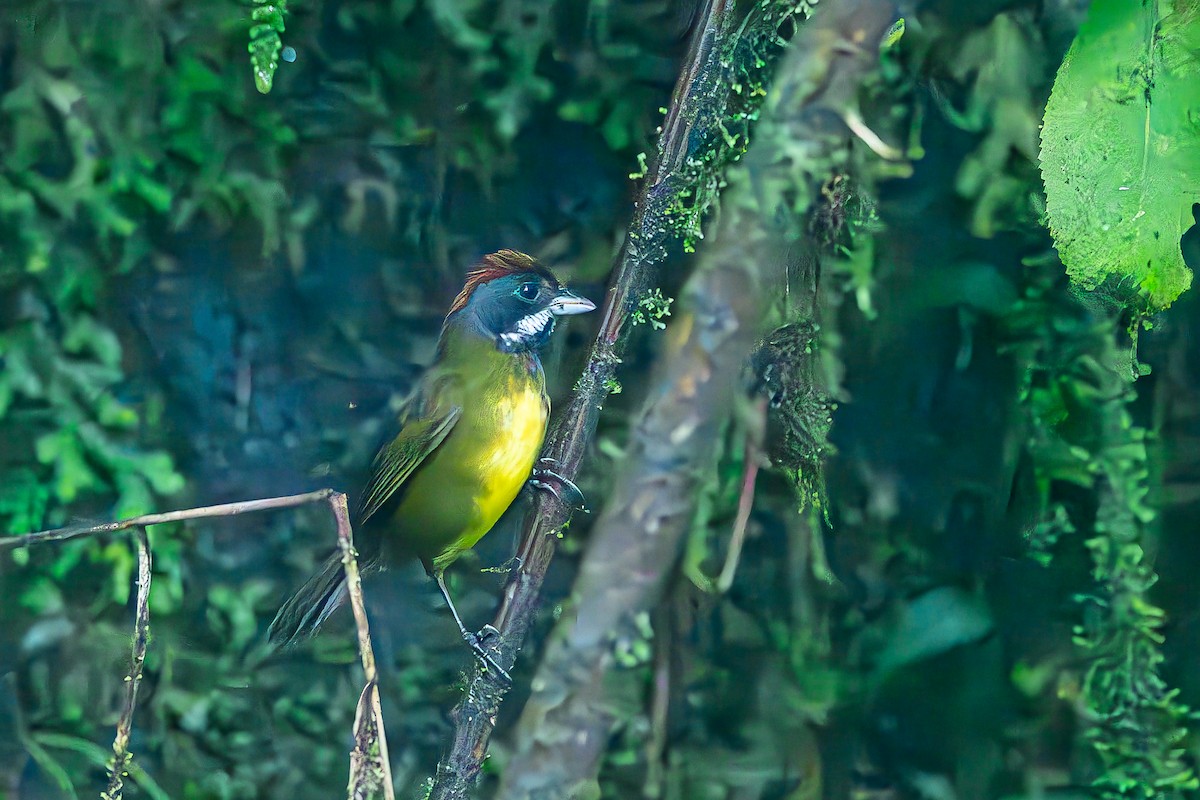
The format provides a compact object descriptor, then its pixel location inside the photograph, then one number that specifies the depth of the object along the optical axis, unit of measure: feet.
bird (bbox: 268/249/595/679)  17.54
